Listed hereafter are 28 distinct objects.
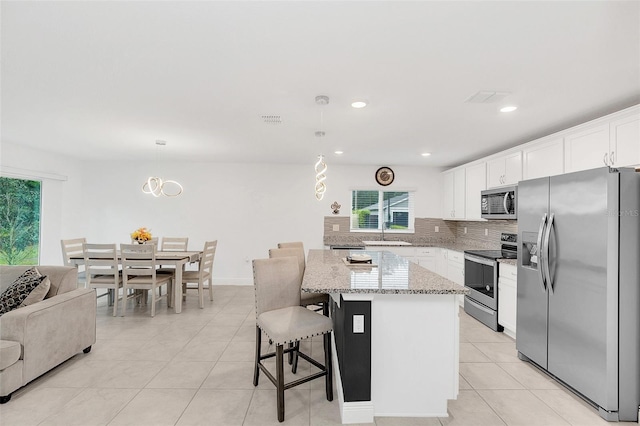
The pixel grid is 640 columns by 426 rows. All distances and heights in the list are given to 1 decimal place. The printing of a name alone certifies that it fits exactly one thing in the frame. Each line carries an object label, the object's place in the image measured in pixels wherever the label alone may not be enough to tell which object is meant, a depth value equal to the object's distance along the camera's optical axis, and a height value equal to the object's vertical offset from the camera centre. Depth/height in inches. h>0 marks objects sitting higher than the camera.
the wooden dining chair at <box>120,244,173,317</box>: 166.6 -26.3
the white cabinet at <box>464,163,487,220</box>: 190.4 +19.2
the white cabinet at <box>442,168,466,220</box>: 217.9 +17.3
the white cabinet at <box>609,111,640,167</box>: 101.2 +26.0
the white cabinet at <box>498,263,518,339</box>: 138.1 -34.6
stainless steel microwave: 156.0 +8.3
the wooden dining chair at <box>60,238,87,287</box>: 175.2 -20.5
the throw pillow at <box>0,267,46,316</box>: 104.4 -25.6
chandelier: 245.5 +20.7
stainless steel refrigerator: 86.1 -19.1
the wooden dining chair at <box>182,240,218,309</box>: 183.7 -34.3
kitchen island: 84.3 -33.7
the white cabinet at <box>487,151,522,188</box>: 159.2 +25.6
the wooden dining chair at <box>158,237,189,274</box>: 215.6 -19.9
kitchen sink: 229.5 -18.2
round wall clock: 248.8 +32.1
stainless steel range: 151.9 -30.4
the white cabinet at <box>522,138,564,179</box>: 132.3 +26.6
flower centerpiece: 186.2 -12.4
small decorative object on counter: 249.8 +7.7
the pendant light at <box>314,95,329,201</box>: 136.9 +18.1
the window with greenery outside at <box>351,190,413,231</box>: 254.2 +5.4
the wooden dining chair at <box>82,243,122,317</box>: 169.3 -26.4
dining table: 172.7 -26.0
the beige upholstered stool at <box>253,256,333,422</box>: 84.4 -28.7
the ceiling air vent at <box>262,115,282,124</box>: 130.2 +40.1
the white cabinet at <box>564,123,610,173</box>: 112.0 +26.2
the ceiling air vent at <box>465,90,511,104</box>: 102.7 +39.9
